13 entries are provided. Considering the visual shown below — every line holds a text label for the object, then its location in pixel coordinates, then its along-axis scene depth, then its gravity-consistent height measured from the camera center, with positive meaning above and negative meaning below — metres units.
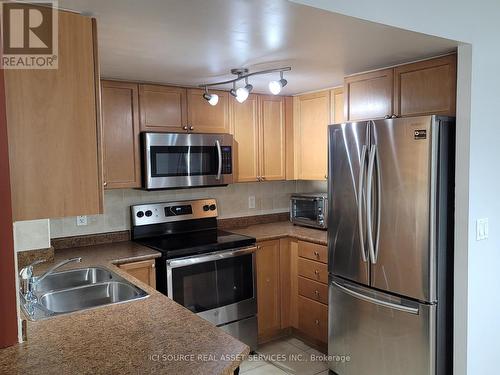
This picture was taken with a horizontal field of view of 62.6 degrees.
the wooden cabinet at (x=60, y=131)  1.33 +0.13
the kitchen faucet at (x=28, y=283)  1.81 -0.51
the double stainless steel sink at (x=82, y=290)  2.09 -0.65
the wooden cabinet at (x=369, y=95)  2.68 +0.47
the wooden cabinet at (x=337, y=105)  3.41 +0.50
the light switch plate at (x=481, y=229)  2.29 -0.37
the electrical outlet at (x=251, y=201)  4.05 -0.35
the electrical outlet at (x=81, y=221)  3.12 -0.40
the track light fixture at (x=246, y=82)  2.57 +0.53
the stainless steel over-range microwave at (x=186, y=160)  3.11 +0.05
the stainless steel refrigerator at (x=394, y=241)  2.28 -0.46
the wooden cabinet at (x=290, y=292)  3.33 -1.07
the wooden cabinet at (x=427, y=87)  2.33 +0.45
